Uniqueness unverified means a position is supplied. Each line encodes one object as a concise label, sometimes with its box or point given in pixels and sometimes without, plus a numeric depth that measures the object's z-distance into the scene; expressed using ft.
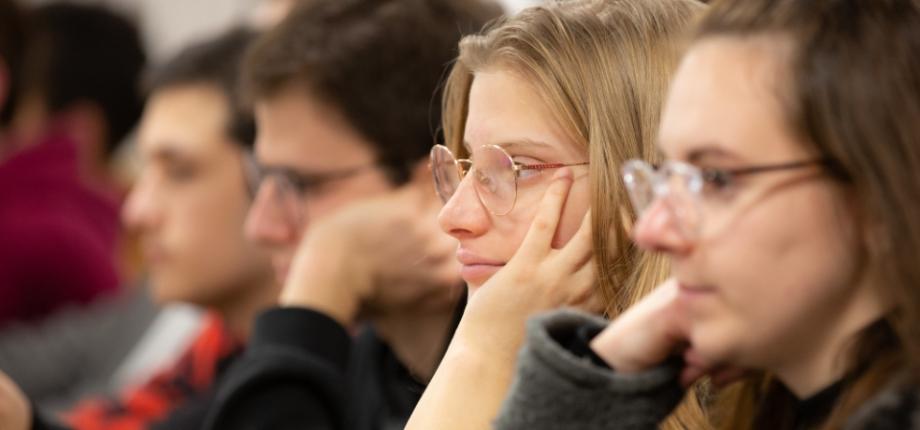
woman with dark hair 9.94
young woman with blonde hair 10.87
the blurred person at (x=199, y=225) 14.14
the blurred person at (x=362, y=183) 12.54
